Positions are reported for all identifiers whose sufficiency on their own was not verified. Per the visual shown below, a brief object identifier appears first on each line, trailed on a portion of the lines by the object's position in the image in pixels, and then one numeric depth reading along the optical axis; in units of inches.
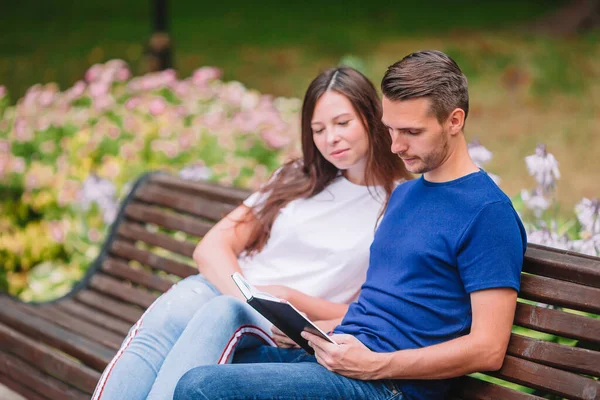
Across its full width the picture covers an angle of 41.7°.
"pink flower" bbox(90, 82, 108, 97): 212.4
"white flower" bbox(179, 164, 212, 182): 170.1
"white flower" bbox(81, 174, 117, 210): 178.9
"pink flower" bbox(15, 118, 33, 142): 214.1
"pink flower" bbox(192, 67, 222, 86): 219.8
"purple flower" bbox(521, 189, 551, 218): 117.6
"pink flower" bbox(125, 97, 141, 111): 211.3
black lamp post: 262.8
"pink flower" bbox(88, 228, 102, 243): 182.7
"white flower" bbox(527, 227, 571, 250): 109.4
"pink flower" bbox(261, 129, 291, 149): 199.0
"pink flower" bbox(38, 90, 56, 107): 222.1
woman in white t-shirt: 103.2
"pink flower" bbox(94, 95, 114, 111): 211.5
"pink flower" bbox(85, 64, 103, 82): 220.9
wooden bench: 88.3
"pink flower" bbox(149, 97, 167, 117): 207.0
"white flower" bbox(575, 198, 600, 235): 107.8
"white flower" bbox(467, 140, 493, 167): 121.0
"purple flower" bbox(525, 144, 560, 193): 114.4
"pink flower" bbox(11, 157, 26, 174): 206.8
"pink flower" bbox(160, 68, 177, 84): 221.3
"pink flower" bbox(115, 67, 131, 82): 225.1
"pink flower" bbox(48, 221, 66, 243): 186.4
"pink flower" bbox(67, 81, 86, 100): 220.3
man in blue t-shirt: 81.0
